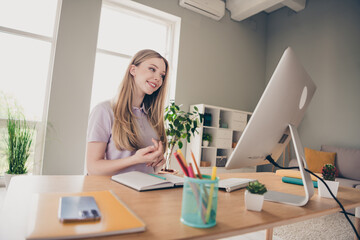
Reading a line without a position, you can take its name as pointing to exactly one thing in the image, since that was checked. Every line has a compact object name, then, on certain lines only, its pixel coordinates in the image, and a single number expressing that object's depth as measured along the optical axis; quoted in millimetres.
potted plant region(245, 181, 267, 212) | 657
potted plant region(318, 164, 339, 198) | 933
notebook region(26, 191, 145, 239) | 402
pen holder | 501
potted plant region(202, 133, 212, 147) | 3945
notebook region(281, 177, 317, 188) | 1158
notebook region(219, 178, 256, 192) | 897
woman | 1137
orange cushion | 3535
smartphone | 457
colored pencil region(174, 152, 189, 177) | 529
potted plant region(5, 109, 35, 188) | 2654
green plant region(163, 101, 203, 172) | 3248
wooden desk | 475
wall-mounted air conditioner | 4090
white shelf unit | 3918
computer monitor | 709
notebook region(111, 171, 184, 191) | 820
